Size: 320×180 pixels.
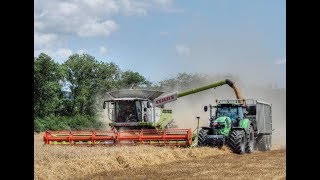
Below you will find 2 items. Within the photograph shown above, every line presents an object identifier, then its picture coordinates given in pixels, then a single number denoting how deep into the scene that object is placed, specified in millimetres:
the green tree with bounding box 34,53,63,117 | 64125
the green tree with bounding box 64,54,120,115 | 81375
